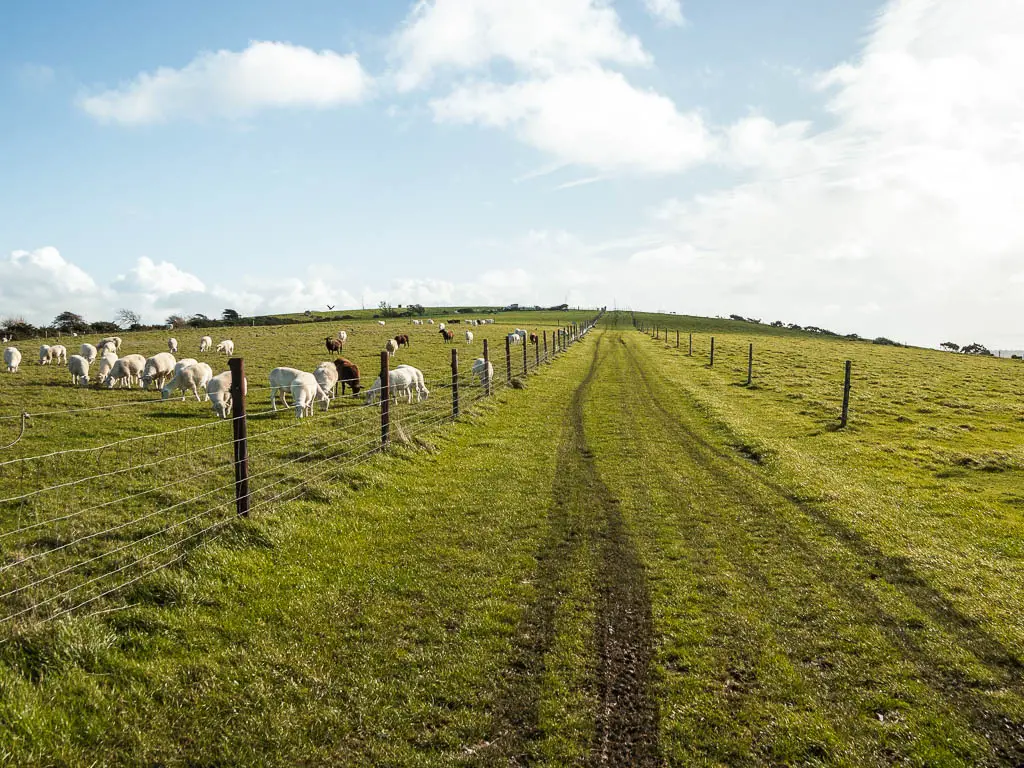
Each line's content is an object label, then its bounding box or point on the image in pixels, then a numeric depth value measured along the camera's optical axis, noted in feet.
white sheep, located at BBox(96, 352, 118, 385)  83.54
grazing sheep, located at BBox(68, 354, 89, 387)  83.46
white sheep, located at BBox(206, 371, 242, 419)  62.13
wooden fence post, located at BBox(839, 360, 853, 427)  63.75
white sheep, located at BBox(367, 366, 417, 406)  67.15
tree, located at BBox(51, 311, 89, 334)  250.16
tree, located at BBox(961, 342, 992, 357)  262.96
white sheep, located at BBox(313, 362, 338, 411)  70.38
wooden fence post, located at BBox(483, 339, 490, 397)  73.77
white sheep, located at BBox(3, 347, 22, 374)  98.02
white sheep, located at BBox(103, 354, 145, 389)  81.10
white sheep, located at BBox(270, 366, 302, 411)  66.49
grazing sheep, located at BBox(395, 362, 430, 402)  71.56
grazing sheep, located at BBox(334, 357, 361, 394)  79.39
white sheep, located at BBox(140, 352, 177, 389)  79.71
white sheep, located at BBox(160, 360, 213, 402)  71.14
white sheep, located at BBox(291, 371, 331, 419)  59.72
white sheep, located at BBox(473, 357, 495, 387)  73.80
